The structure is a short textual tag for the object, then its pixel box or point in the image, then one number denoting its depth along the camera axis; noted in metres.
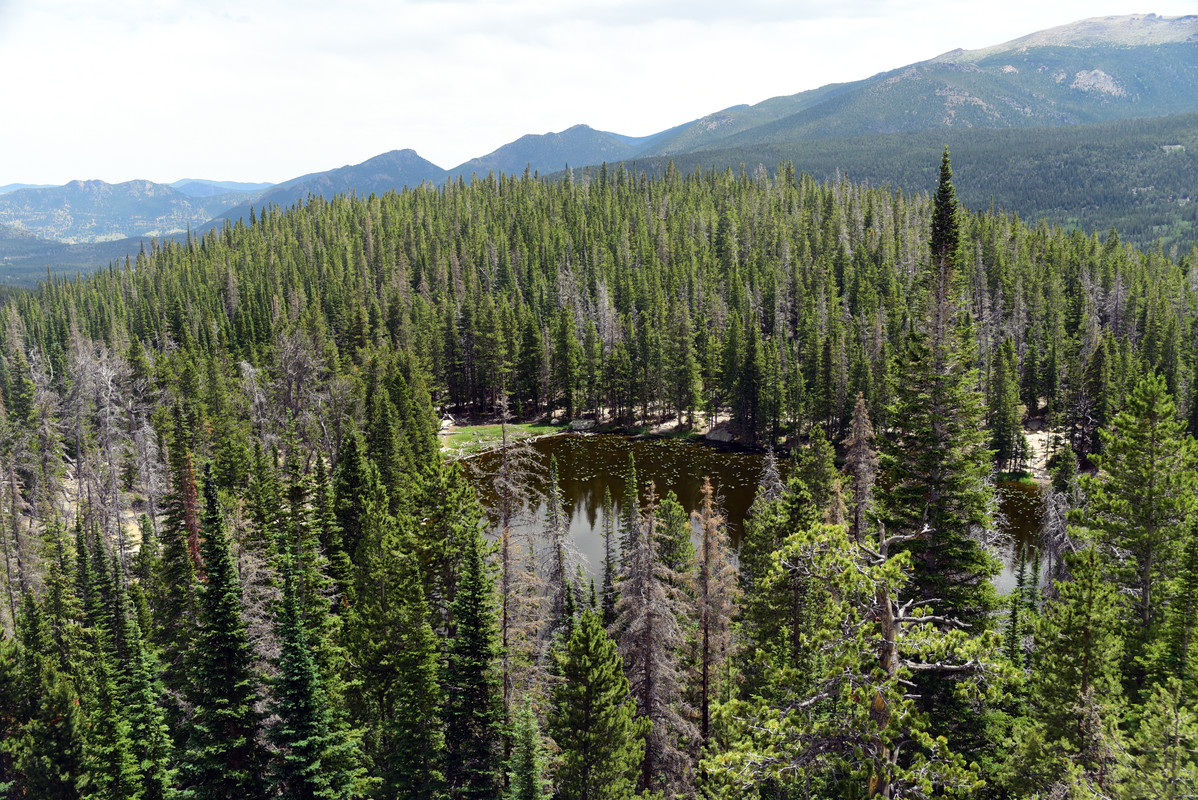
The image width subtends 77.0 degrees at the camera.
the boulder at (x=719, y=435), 94.94
